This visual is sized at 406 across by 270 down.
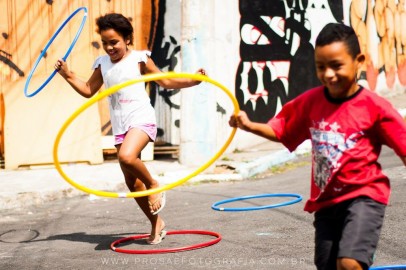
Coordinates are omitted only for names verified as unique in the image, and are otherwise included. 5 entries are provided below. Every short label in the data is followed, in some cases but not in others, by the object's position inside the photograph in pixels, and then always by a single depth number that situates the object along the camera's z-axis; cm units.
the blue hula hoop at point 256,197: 923
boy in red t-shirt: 473
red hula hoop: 730
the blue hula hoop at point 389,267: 615
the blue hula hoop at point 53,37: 937
